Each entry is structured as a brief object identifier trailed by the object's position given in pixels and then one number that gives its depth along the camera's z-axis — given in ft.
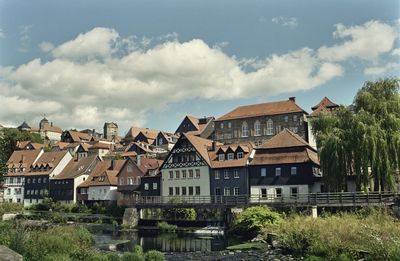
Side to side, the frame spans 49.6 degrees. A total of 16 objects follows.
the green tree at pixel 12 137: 348.75
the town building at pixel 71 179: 263.08
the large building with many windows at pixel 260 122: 265.13
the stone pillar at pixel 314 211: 125.88
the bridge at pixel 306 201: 119.75
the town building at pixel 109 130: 535.60
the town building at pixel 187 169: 191.21
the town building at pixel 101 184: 237.86
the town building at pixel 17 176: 297.33
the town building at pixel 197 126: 346.54
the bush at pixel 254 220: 120.98
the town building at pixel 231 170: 177.88
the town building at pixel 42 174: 284.41
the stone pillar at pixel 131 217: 167.63
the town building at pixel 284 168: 161.17
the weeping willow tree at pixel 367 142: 124.57
